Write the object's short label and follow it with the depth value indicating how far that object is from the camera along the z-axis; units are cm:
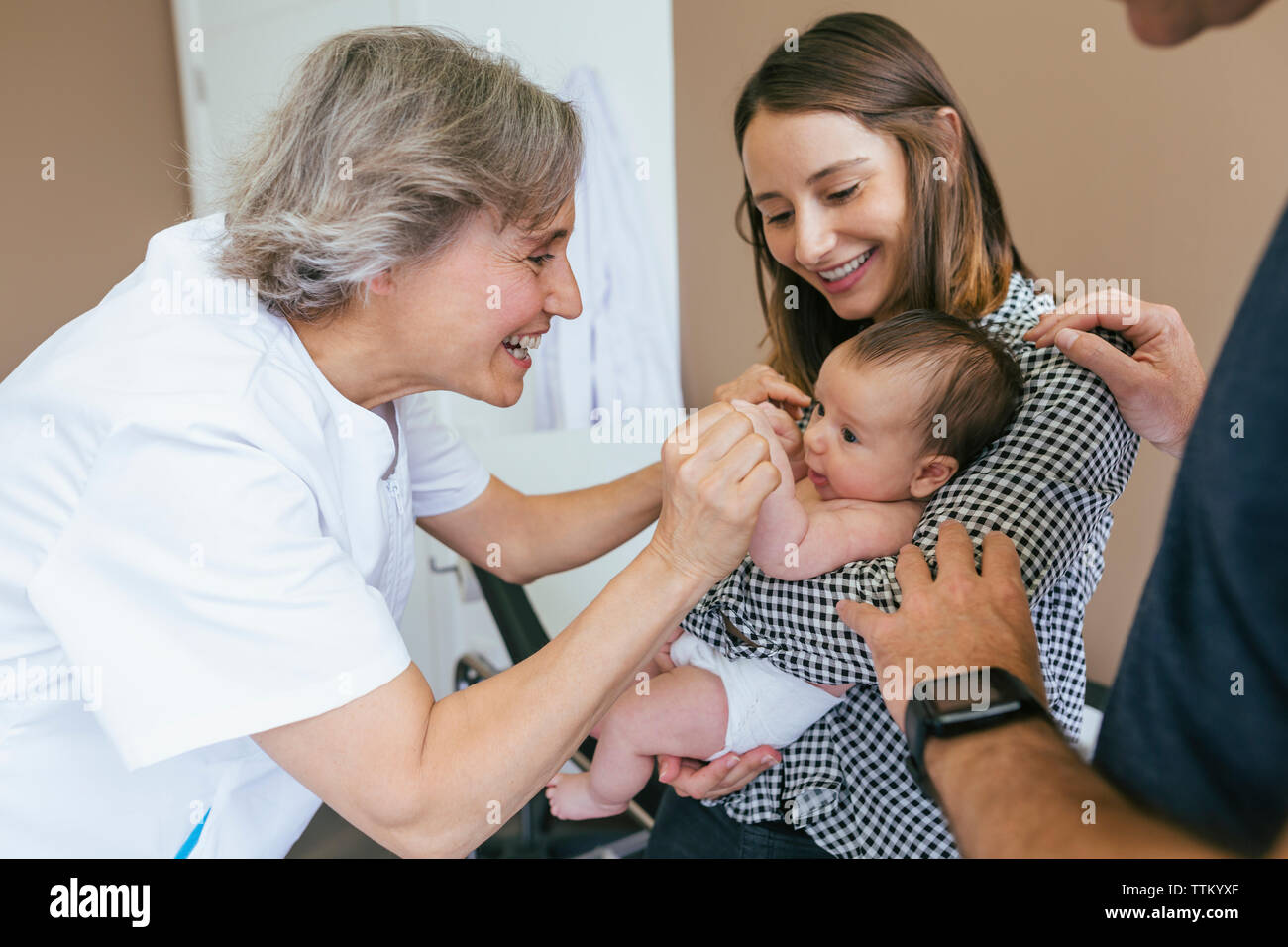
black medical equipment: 193
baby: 102
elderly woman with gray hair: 84
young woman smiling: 90
